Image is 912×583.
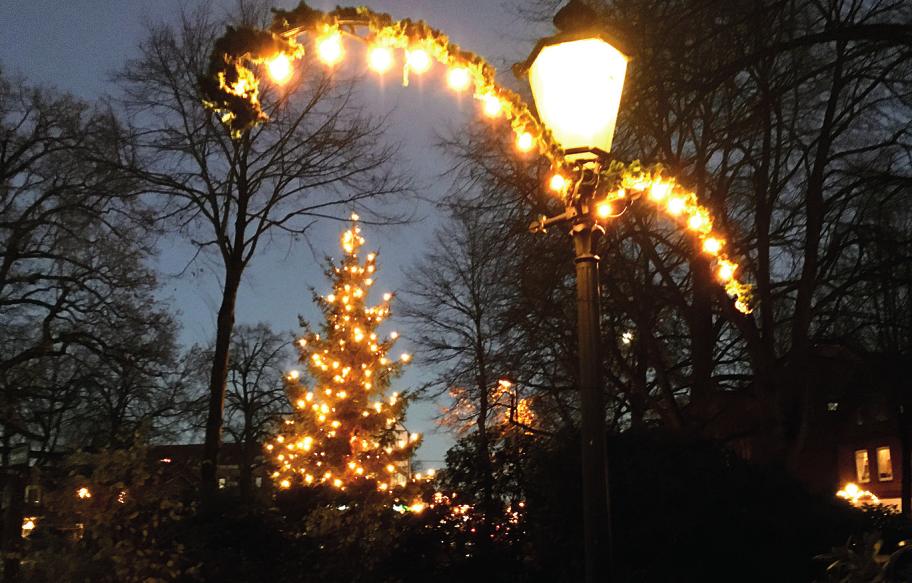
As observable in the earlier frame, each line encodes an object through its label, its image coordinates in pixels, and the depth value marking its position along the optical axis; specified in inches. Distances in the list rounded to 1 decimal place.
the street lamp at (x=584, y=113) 171.0
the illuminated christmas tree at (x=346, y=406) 748.0
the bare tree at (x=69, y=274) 896.3
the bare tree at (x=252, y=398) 1937.7
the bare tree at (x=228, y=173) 783.7
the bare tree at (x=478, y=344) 490.0
